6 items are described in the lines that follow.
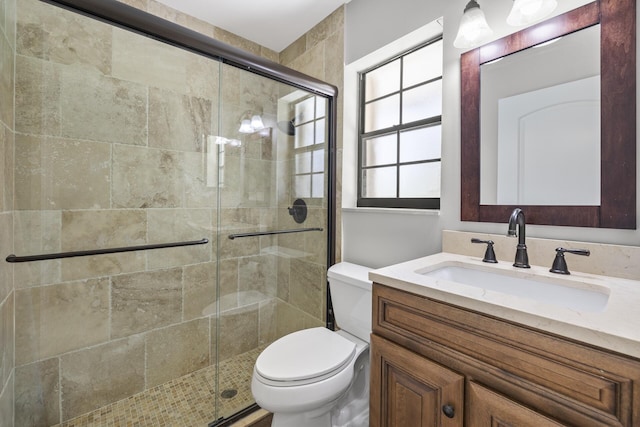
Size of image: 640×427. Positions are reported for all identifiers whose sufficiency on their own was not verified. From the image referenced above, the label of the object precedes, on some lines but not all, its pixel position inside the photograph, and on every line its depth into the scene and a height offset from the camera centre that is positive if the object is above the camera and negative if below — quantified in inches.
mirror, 36.3 +13.1
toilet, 43.7 -25.9
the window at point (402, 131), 61.1 +19.1
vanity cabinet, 21.6 -15.1
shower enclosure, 53.2 -1.2
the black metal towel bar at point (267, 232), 72.7 -5.8
